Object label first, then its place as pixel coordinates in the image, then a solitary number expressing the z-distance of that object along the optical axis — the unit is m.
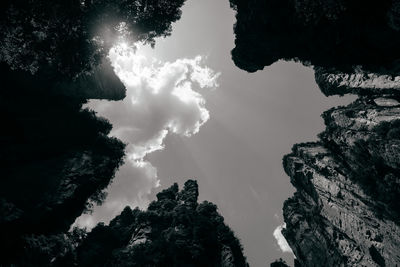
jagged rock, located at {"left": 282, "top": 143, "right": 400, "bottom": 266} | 33.94
